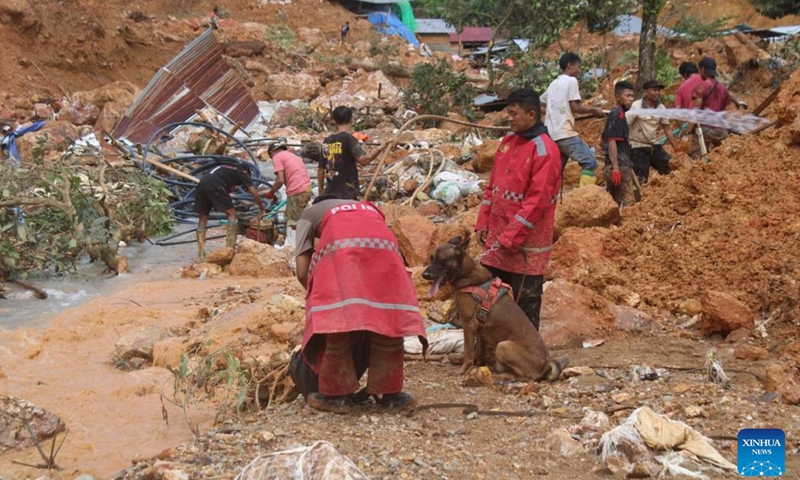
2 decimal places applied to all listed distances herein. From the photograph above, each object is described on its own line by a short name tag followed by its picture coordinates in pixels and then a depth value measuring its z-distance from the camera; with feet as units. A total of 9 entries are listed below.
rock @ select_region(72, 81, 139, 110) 66.33
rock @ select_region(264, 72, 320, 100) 81.05
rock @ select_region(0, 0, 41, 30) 73.67
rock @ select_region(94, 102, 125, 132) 61.06
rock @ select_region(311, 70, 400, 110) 72.49
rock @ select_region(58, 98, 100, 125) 64.08
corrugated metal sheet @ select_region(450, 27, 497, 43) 117.80
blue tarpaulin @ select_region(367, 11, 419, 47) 119.23
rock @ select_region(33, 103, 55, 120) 66.03
